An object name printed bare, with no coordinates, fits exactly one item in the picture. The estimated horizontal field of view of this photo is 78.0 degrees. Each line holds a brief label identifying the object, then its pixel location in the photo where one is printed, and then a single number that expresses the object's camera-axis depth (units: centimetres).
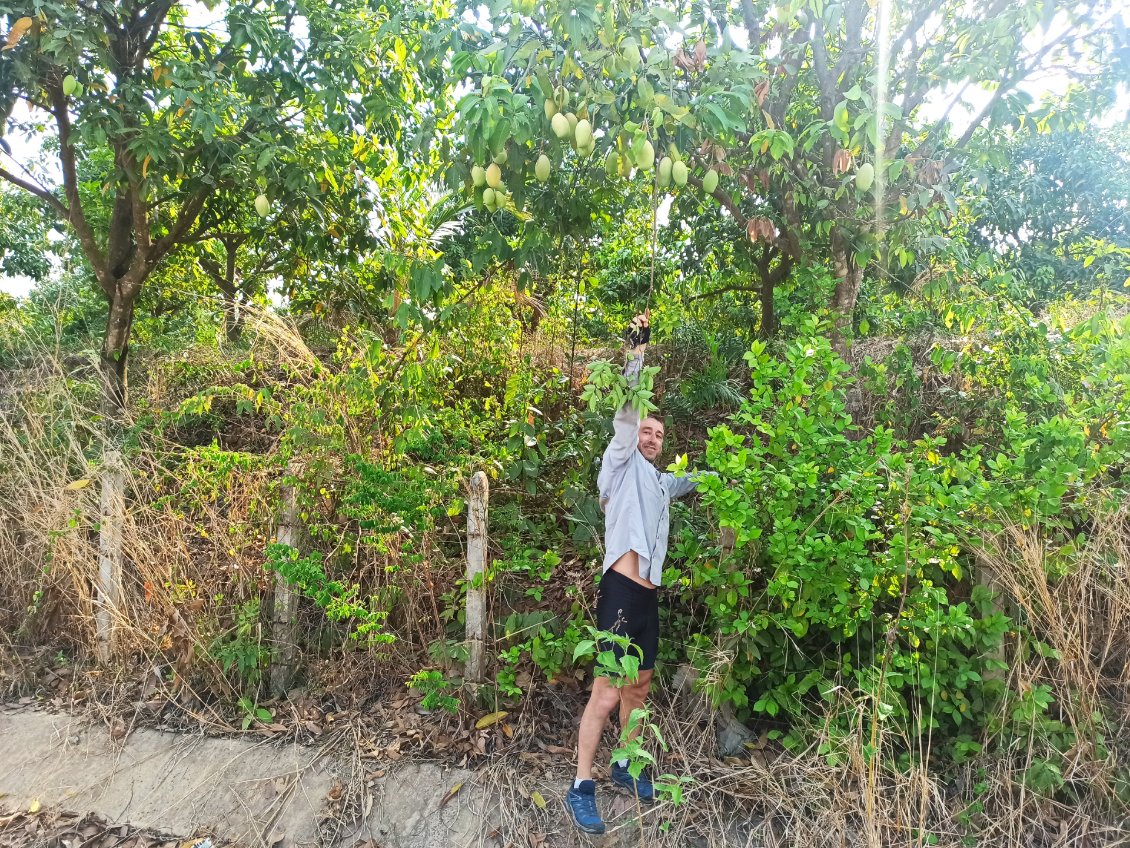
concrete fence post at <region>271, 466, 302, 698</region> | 355
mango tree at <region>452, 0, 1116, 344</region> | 225
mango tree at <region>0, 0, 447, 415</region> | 385
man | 262
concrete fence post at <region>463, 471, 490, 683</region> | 326
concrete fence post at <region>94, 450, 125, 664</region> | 380
